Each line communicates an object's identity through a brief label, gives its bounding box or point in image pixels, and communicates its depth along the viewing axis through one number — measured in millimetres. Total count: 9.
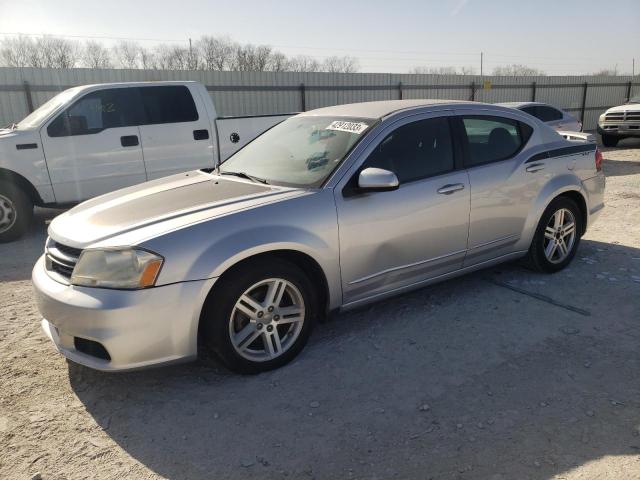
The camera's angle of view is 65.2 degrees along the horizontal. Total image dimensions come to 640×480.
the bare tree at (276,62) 45744
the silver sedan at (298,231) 2787
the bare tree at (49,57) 38878
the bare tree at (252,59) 46250
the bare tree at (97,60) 37034
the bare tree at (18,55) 37188
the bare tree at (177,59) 44750
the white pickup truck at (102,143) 6551
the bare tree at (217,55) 47938
